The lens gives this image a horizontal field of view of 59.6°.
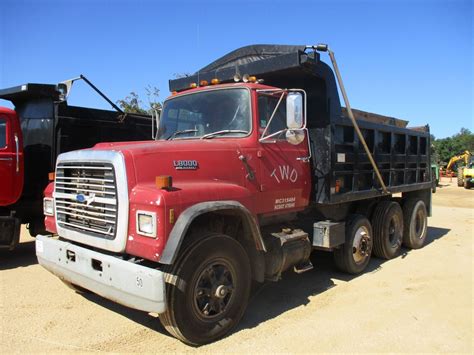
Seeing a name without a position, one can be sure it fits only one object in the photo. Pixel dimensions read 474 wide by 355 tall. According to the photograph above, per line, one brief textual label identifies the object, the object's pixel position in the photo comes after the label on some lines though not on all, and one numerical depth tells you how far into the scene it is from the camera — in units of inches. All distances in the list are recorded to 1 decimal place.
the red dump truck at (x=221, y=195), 138.3
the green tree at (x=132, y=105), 889.8
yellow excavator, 1116.5
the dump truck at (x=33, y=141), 265.8
